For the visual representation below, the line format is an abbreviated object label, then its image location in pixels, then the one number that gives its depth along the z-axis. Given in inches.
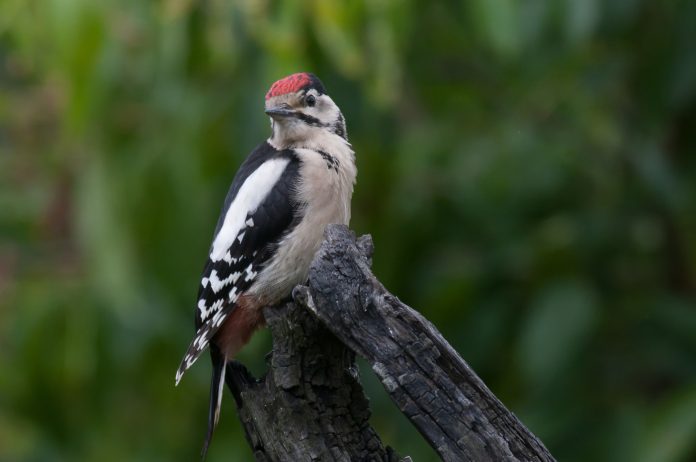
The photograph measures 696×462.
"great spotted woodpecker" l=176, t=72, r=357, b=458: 331.0
